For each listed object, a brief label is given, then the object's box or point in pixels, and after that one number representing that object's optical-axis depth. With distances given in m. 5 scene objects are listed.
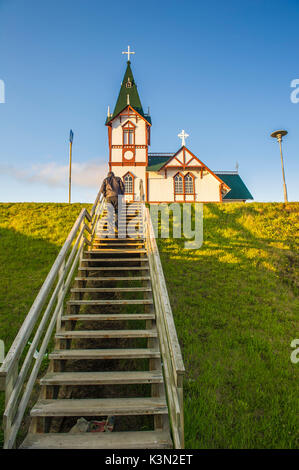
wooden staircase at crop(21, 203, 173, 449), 2.75
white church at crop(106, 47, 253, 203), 25.12
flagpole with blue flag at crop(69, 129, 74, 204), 16.03
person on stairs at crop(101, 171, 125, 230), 8.48
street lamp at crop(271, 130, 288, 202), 16.02
